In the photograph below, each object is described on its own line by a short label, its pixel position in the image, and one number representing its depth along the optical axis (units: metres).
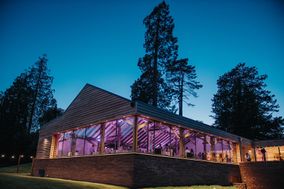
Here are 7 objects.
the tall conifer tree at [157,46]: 28.39
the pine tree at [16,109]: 33.00
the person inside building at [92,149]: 15.54
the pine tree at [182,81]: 31.16
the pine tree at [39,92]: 37.50
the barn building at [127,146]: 11.30
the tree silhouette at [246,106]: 36.38
